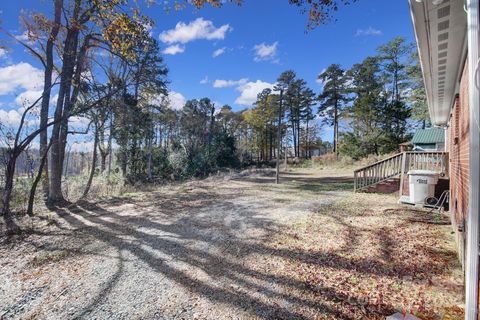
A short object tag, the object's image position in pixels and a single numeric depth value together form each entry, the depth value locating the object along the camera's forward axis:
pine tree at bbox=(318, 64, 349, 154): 25.94
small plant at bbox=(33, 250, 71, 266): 3.61
